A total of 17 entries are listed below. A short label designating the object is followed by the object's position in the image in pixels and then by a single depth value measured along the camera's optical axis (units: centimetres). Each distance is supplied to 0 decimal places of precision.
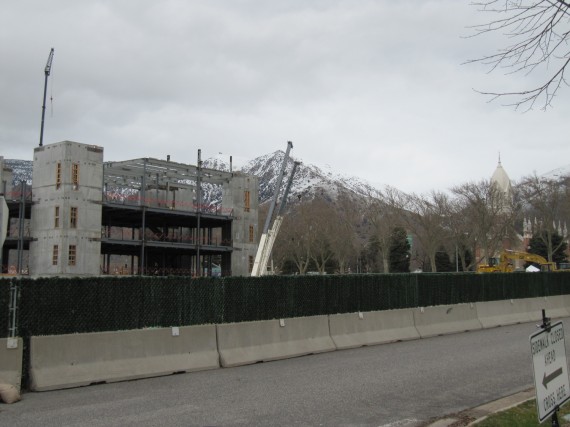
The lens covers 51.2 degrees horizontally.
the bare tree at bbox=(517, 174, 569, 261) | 7238
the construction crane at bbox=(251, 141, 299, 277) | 4491
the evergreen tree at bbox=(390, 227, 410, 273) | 10121
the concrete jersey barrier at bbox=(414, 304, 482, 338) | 1855
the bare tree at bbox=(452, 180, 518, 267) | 7062
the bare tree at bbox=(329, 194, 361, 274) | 9738
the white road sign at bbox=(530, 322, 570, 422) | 546
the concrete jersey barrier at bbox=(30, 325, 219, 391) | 1003
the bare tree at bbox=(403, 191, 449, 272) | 7975
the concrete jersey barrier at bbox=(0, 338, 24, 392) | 953
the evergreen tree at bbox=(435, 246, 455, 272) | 10288
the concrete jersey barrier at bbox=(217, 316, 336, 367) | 1270
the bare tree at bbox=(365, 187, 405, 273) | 8712
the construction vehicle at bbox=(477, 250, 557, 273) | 5203
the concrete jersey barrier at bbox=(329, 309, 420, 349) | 1557
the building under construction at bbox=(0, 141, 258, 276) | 5253
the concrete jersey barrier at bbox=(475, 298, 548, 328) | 2169
